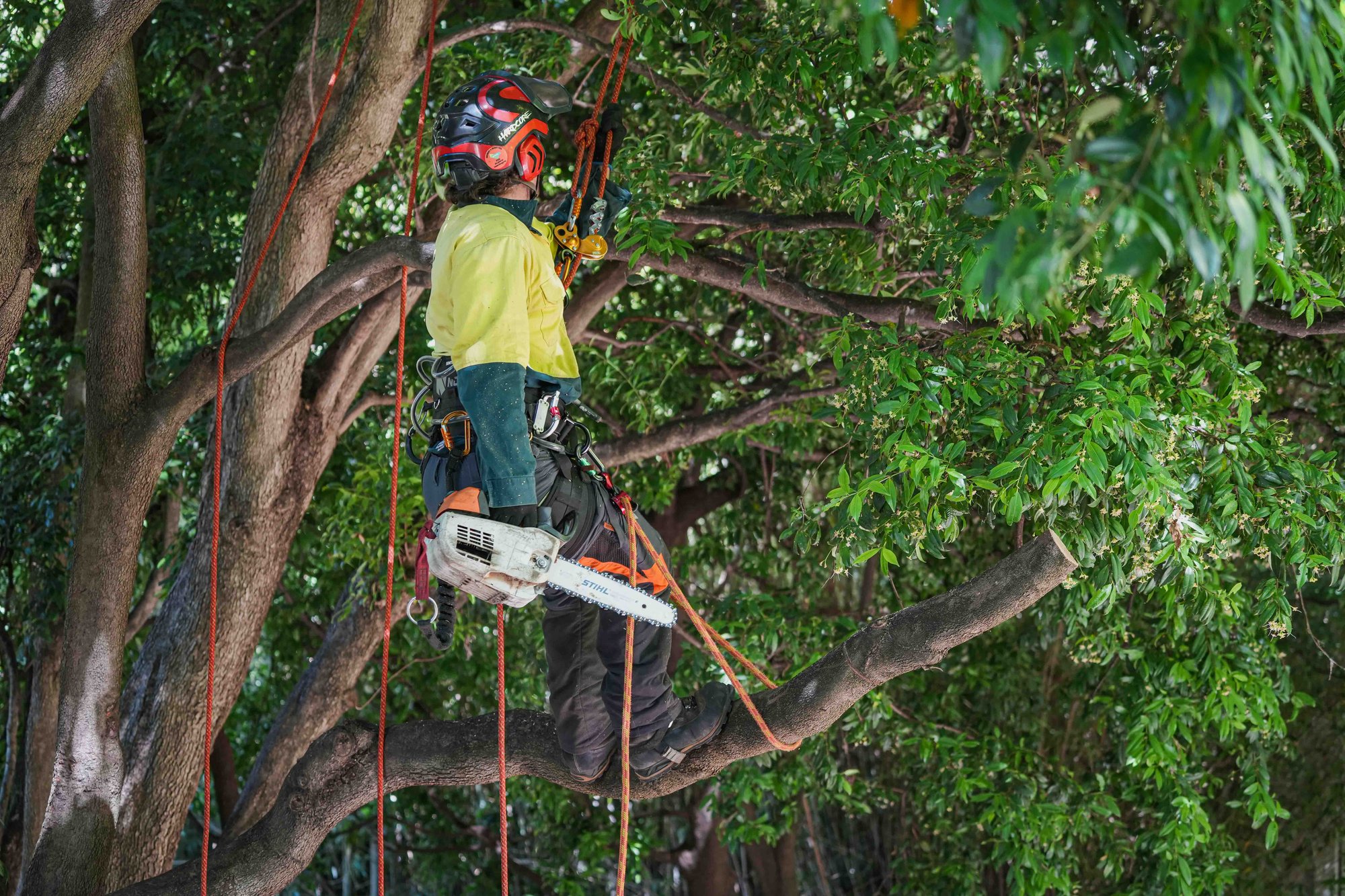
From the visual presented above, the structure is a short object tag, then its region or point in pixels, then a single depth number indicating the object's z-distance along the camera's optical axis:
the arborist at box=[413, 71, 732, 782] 5.51
